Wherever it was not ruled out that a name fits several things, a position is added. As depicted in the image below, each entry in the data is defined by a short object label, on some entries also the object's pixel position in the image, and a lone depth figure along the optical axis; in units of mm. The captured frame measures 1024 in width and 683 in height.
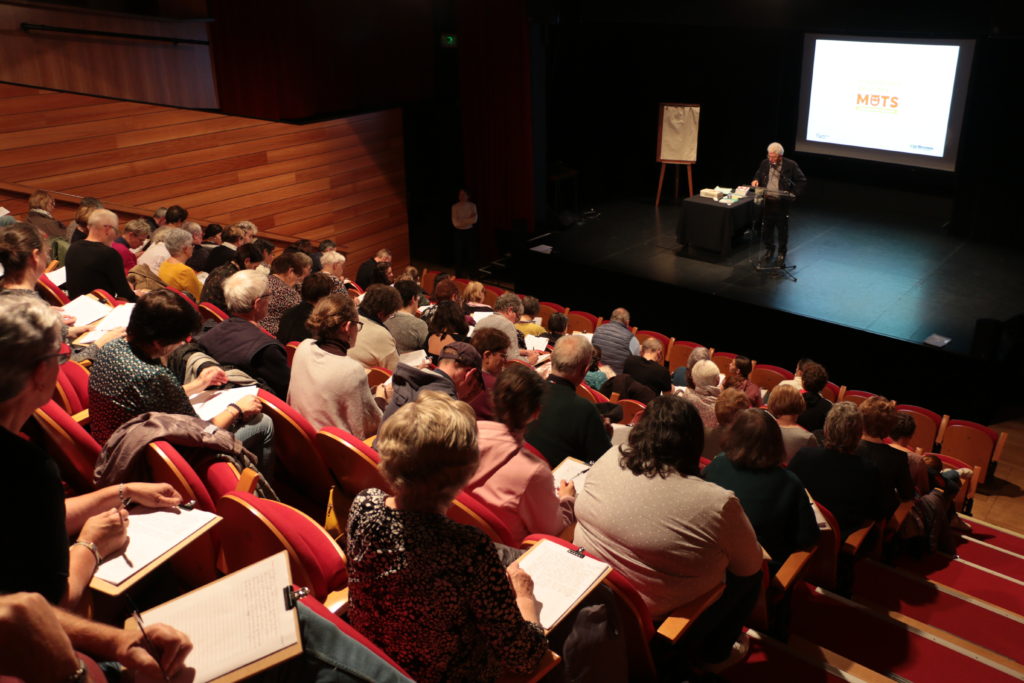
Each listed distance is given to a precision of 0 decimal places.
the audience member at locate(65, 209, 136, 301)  4793
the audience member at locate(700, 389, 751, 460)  4027
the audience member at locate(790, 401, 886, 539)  3443
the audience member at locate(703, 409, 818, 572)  2740
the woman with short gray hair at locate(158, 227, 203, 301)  5273
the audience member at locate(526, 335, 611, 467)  3227
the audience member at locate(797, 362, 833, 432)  4906
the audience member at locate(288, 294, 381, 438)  3176
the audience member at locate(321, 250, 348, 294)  6191
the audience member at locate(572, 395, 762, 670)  2250
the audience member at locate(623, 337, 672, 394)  5227
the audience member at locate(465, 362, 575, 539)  2488
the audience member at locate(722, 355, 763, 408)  5145
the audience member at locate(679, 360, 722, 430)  4715
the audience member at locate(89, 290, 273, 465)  2504
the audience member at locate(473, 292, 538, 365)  5105
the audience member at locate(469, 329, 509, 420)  3729
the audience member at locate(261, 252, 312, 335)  4887
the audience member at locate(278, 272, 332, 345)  4414
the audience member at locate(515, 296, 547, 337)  6250
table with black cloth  9039
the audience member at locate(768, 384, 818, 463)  3992
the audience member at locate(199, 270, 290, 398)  3473
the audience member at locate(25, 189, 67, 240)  6191
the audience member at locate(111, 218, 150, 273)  6102
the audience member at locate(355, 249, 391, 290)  7065
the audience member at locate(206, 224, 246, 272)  5969
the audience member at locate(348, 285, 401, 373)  4379
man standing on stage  8375
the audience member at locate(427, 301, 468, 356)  4422
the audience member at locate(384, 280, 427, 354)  4938
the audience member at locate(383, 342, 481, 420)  3129
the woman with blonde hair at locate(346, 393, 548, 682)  1625
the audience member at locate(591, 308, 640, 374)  5996
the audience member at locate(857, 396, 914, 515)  3824
